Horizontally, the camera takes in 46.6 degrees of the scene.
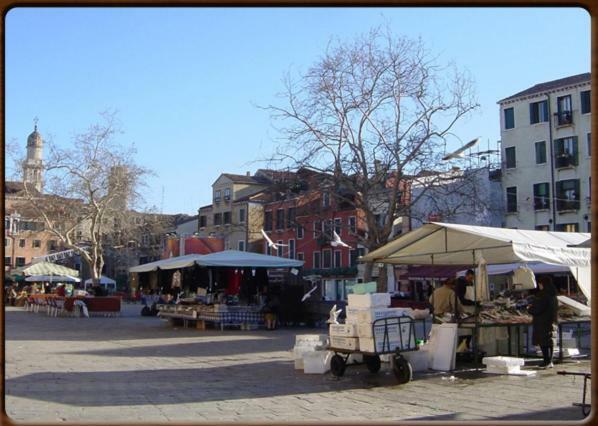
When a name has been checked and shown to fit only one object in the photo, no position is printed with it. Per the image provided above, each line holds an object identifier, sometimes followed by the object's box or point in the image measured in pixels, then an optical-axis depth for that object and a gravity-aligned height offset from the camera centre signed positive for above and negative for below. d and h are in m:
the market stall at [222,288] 20.86 -0.67
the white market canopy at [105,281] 51.91 -0.97
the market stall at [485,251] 11.28 +0.31
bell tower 38.88 +5.52
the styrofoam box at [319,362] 10.95 -1.48
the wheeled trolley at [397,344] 9.77 -1.09
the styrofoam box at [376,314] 9.81 -0.66
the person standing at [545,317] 11.00 -0.79
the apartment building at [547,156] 40.28 +6.83
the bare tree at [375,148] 23.08 +3.96
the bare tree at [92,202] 38.72 +3.84
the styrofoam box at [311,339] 11.68 -1.21
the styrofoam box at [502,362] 10.46 -1.44
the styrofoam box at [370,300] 9.87 -0.47
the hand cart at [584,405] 6.89 -1.43
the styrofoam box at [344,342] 10.13 -1.11
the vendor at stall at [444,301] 12.49 -0.61
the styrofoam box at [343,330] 10.14 -0.92
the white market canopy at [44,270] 36.91 -0.09
